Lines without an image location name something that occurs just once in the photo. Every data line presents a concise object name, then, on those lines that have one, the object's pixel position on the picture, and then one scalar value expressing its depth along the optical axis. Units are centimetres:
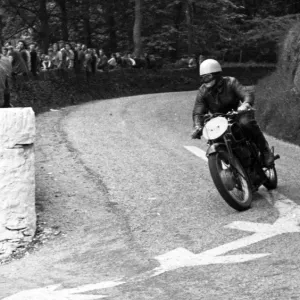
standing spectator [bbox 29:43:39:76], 2683
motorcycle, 916
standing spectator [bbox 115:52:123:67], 3866
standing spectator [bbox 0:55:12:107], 1368
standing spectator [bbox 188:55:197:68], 4597
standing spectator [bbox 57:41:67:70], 3059
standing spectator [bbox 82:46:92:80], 3247
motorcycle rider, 973
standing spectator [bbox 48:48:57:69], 3089
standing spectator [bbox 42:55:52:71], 3039
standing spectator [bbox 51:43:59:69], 3080
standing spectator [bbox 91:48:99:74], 3325
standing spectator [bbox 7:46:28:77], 2492
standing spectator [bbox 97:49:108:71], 3528
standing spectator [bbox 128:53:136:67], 3975
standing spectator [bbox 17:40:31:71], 2642
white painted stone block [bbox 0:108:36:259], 847
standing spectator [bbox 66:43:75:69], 3122
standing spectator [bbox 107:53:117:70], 3706
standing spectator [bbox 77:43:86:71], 3173
